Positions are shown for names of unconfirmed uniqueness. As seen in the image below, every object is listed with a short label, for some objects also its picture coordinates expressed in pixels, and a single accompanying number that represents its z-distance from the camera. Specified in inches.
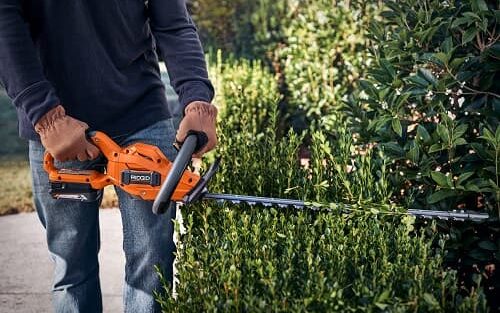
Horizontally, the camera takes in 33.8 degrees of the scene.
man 107.7
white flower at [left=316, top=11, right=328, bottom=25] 277.1
